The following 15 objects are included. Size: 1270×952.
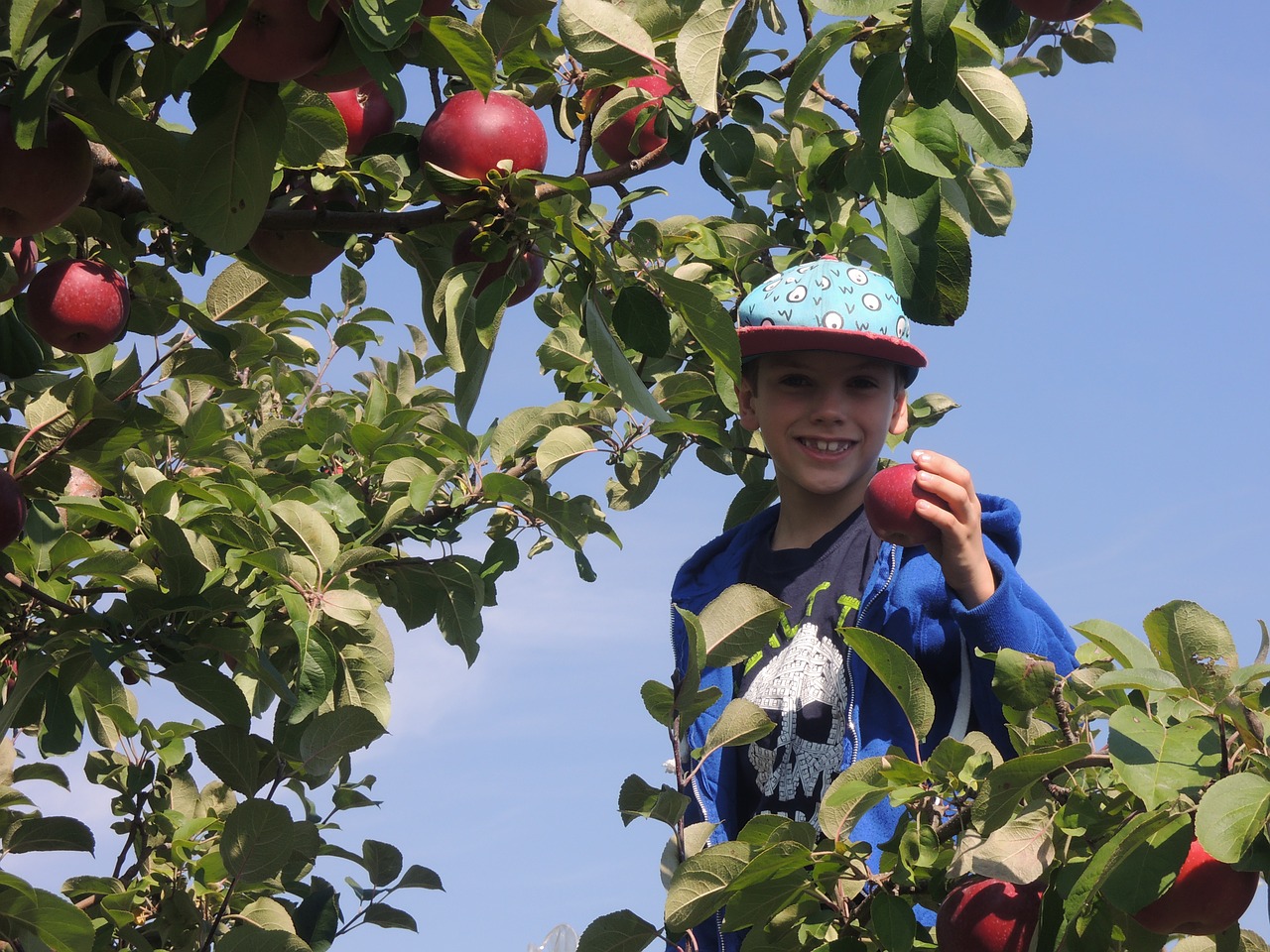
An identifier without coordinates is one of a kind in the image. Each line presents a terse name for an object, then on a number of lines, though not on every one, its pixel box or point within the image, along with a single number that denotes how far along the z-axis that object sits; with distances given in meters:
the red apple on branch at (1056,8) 3.55
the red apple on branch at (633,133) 3.77
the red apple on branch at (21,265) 3.96
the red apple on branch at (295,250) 3.81
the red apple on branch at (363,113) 3.80
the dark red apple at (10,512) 3.88
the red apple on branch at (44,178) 3.65
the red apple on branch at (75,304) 3.91
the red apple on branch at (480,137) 3.68
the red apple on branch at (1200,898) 3.57
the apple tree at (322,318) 3.61
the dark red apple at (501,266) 3.72
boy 3.91
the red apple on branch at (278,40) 3.54
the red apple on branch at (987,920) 3.64
